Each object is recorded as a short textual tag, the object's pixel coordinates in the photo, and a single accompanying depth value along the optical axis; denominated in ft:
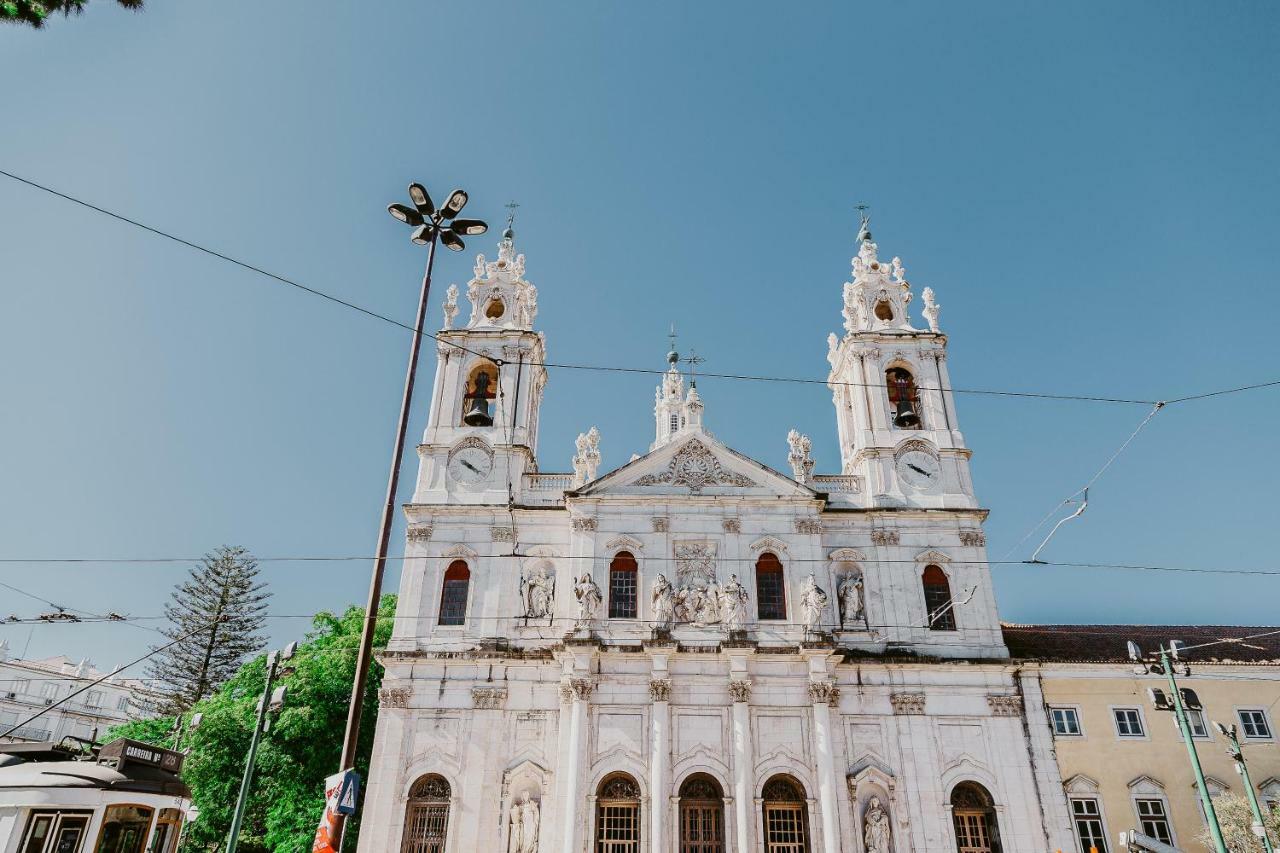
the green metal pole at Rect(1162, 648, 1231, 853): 53.21
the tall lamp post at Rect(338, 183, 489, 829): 35.29
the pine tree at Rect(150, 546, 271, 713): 132.36
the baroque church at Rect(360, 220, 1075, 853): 74.38
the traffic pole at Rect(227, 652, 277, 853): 52.85
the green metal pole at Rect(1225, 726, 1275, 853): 53.52
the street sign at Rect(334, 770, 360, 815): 33.27
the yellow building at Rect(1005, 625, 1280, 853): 74.74
